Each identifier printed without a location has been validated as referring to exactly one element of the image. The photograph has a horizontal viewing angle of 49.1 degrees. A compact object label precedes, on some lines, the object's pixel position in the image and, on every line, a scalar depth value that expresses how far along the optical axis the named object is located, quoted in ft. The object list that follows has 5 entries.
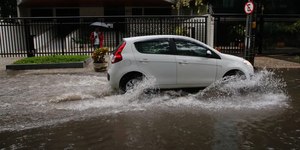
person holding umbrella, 52.44
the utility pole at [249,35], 37.17
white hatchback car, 26.48
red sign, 36.94
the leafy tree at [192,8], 60.97
